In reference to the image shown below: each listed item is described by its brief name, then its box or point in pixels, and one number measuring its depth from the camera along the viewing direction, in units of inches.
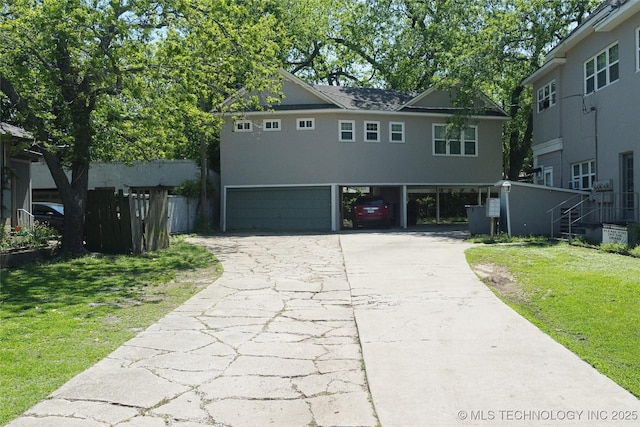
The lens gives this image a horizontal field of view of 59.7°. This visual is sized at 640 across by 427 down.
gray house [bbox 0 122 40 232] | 587.8
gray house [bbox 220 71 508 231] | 1024.2
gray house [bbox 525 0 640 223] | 645.9
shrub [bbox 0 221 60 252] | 531.5
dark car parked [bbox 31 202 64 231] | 863.1
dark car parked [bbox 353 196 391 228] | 1027.9
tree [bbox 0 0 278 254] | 489.4
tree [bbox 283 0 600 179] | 986.1
